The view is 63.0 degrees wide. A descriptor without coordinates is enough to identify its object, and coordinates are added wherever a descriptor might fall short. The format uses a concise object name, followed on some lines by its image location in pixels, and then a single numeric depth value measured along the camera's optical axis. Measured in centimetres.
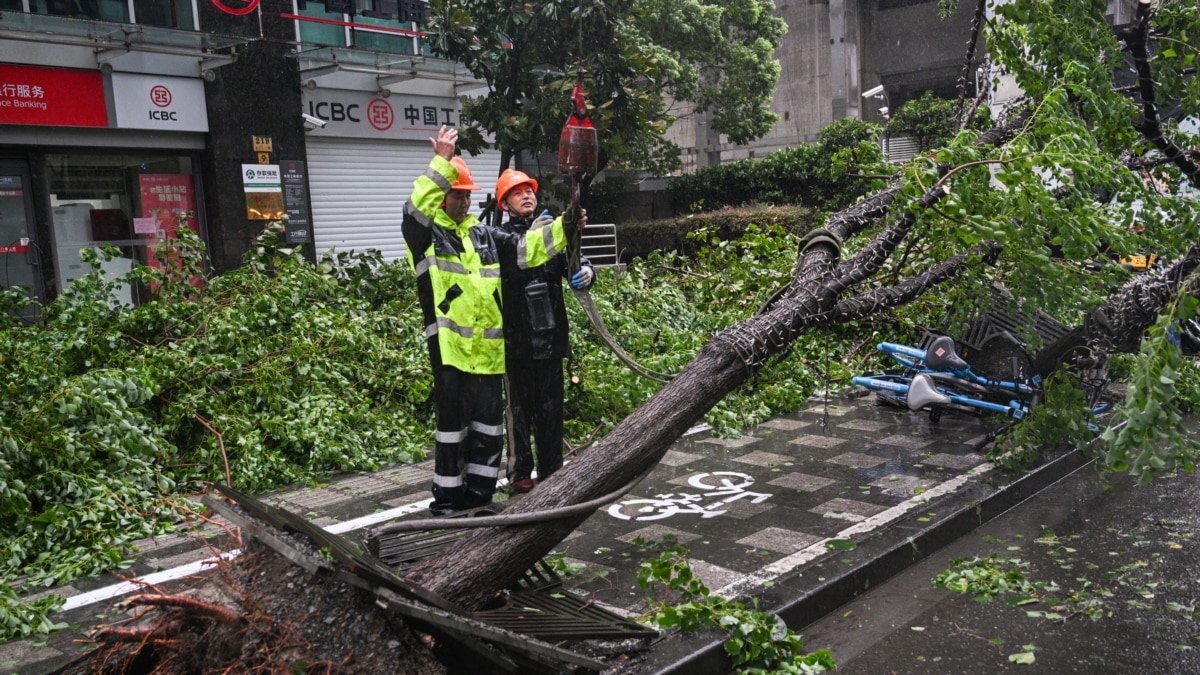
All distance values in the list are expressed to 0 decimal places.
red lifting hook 486
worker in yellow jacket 503
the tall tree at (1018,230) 433
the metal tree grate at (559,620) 380
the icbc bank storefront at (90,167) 1146
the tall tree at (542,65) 947
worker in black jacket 554
